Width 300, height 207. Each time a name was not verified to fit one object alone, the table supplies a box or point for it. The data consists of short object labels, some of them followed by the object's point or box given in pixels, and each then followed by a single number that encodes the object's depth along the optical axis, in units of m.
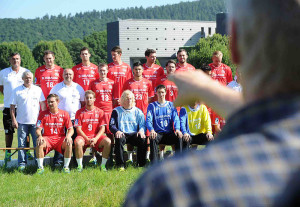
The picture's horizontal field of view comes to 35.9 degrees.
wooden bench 9.07
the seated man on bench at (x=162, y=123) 9.38
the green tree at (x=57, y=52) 93.66
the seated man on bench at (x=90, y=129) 9.08
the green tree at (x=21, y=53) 84.74
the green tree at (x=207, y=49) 53.47
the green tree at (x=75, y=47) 111.24
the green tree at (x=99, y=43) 115.15
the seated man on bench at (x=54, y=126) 9.03
